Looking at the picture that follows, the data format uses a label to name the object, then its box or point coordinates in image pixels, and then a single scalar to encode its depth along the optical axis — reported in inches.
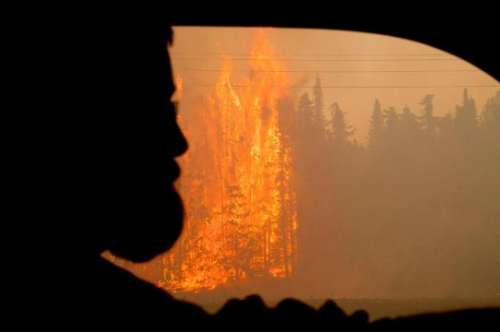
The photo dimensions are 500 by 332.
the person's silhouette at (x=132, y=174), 71.8
